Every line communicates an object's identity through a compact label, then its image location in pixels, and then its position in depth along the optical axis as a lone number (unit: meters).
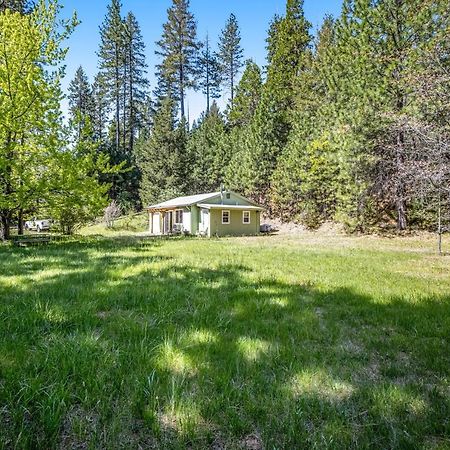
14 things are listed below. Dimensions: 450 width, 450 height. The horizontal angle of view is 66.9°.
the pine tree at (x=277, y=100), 31.05
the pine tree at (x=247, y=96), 38.09
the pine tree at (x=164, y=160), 35.84
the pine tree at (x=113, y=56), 41.66
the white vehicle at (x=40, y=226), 30.22
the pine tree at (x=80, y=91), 48.78
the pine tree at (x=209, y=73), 46.72
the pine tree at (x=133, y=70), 43.34
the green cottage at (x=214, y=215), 25.50
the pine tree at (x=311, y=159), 25.22
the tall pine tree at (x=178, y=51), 43.22
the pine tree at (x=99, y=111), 45.62
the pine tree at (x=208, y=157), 37.69
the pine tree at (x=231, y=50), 45.84
